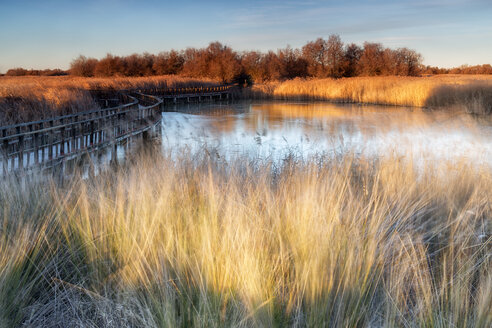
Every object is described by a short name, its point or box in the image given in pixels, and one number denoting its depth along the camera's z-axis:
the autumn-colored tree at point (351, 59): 67.50
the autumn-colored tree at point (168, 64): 86.90
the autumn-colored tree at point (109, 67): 81.94
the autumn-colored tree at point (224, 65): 61.47
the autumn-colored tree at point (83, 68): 83.50
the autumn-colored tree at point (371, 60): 62.25
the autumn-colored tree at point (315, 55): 69.62
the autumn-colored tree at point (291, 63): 69.90
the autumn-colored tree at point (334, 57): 66.94
